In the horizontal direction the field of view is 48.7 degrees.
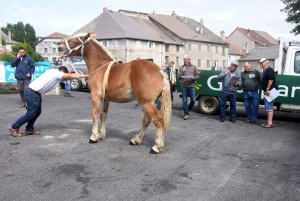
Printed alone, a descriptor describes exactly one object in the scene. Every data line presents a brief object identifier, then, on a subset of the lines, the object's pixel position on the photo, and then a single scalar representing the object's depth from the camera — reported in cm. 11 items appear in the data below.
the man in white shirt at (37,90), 690
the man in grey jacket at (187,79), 1011
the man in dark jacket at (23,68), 1088
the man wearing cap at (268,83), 912
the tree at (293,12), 3161
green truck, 981
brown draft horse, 616
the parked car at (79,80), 1806
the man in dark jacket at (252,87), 959
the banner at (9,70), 1561
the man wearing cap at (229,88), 961
